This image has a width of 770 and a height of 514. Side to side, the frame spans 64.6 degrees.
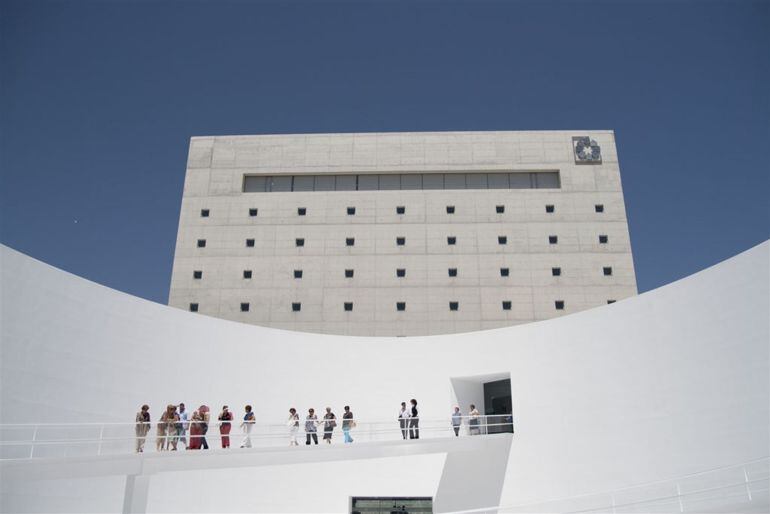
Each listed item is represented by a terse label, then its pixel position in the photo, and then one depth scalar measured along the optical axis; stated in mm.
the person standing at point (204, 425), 13059
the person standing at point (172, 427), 12273
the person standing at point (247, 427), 12949
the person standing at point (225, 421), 13461
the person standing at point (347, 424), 15117
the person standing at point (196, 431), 13047
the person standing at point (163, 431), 12430
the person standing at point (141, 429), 11914
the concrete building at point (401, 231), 29562
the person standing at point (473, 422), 18375
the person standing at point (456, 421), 17089
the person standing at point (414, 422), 16172
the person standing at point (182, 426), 13758
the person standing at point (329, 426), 14969
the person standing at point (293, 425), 14440
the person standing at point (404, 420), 16078
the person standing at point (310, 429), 14570
